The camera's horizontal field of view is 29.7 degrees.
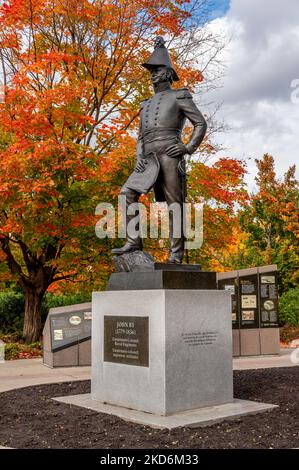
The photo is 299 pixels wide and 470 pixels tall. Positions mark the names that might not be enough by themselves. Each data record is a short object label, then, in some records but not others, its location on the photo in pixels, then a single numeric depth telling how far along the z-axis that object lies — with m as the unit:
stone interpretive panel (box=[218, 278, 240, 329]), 14.15
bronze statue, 7.52
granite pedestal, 6.67
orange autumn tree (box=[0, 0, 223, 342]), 13.00
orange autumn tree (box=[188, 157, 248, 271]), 14.66
